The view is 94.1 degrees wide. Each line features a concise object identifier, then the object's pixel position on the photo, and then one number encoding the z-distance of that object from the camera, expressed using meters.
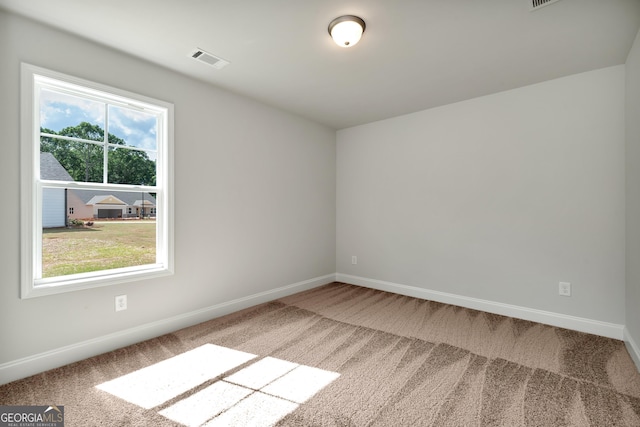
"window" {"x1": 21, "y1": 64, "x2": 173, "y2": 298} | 2.19
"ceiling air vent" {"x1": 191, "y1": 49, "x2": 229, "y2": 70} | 2.56
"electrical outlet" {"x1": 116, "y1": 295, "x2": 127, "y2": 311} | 2.55
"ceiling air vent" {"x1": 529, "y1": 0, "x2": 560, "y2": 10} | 1.92
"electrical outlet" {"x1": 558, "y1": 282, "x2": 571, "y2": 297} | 2.97
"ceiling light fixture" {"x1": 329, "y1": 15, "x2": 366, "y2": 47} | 2.07
